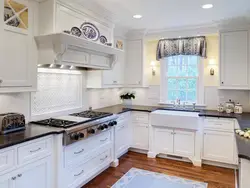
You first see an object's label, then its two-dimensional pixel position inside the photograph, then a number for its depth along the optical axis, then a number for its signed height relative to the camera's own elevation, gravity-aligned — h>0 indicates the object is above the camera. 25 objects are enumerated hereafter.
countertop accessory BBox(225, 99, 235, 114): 3.96 -0.24
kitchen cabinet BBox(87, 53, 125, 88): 3.87 +0.32
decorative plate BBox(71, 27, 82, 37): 2.87 +0.88
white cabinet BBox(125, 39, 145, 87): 4.71 +0.69
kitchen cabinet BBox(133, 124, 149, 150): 4.29 -0.91
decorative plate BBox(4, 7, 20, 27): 2.22 +0.84
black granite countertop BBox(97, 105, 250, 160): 1.85 -0.39
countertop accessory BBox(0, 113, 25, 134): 2.25 -0.33
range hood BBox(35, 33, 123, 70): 2.53 +0.59
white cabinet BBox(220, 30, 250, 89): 3.77 +0.64
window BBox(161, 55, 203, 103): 4.53 +0.34
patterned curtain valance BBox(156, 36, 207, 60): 4.30 +1.01
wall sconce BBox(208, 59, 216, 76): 4.31 +0.62
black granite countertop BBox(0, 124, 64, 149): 1.94 -0.45
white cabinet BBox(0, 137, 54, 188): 1.90 -0.76
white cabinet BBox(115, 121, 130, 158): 3.86 -0.87
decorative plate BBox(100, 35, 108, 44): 3.46 +0.92
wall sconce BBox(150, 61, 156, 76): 4.93 +0.61
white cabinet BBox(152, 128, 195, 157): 3.87 -0.93
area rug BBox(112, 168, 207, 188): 3.03 -1.35
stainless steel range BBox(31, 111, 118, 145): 2.57 -0.42
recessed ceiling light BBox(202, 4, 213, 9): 3.09 +1.33
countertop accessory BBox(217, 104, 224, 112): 4.08 -0.28
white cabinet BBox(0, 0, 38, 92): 2.21 +0.49
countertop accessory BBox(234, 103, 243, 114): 3.87 -0.29
